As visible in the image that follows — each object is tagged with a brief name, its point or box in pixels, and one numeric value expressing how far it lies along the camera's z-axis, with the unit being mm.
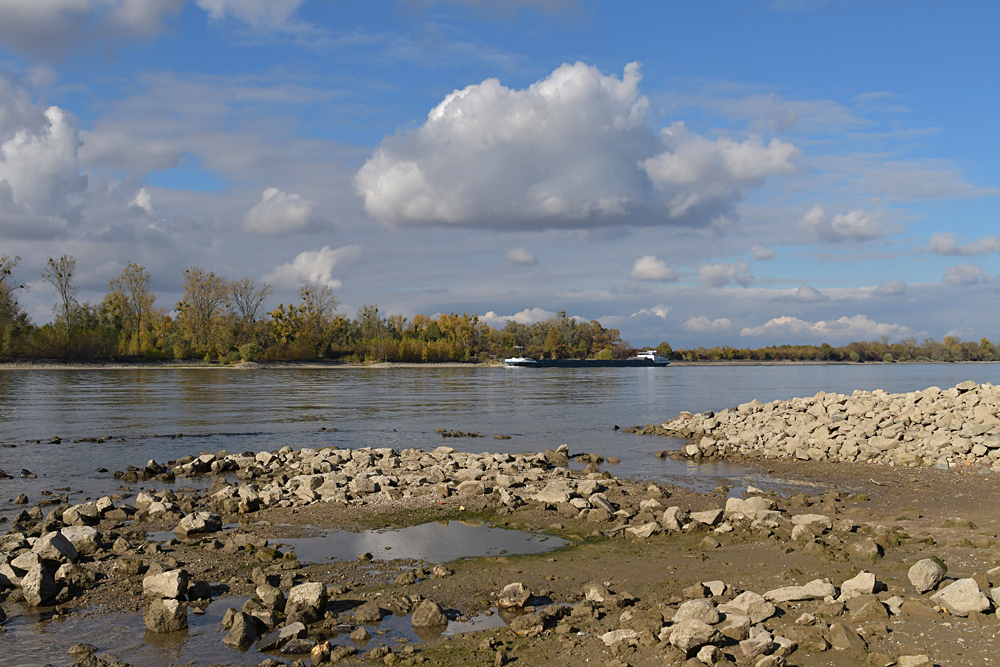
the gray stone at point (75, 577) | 8617
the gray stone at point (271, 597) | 7840
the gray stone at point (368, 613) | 7582
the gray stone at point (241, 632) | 7055
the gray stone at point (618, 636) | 6738
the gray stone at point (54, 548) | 9172
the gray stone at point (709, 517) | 11297
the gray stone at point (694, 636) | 6375
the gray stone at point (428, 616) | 7422
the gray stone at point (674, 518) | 11242
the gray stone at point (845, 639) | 6469
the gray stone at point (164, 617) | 7434
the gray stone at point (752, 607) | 7164
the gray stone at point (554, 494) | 13156
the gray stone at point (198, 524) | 11500
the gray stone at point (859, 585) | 7750
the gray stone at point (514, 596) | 7945
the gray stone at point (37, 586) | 8164
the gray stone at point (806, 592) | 7578
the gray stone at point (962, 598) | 7035
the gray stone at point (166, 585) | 8266
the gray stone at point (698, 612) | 6944
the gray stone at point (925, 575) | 7801
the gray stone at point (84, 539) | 10023
